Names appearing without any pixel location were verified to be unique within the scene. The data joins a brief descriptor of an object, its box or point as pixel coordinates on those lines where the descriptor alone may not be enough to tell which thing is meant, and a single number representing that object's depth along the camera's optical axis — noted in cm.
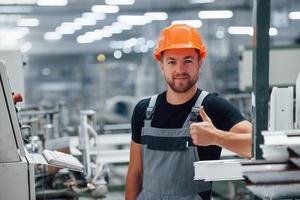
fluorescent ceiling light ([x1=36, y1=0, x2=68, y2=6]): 820
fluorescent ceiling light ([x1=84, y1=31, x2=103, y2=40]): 1524
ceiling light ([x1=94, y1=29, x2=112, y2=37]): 1485
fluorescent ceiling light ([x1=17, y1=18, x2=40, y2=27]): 1221
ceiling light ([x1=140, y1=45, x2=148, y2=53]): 1226
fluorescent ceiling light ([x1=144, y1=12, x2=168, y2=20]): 1031
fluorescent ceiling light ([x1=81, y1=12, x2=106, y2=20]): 1120
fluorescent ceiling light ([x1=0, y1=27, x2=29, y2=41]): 1382
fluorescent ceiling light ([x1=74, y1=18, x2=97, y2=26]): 1242
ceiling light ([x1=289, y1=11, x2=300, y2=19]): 964
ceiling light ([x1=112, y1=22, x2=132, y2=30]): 1302
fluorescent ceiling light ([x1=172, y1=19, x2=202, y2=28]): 1023
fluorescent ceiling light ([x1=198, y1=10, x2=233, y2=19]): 1009
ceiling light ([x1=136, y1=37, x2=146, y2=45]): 1332
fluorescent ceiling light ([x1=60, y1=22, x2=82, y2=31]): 1334
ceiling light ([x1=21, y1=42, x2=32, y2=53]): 1565
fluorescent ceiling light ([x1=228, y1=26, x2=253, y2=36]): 1124
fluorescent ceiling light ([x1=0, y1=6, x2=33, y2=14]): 907
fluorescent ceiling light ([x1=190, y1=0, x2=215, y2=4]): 994
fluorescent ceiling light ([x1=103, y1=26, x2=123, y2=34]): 1410
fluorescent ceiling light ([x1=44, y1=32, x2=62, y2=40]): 1555
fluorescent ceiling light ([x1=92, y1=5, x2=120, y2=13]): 962
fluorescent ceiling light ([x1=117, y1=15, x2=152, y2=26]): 1130
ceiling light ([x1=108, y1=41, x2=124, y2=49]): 1745
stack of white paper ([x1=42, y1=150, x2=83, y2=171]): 206
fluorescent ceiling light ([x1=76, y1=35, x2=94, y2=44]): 1594
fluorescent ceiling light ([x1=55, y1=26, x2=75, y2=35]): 1448
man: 222
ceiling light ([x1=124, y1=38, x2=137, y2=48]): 1545
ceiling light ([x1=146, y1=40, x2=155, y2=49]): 1154
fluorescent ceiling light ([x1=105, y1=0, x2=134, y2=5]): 883
